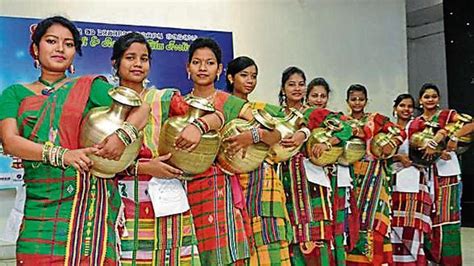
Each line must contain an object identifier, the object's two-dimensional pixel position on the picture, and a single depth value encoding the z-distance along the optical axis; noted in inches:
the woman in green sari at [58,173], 78.5
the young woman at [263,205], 117.2
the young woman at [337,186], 130.7
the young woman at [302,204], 128.6
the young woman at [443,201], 162.2
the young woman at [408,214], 156.8
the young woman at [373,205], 148.6
